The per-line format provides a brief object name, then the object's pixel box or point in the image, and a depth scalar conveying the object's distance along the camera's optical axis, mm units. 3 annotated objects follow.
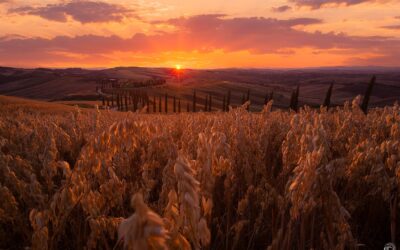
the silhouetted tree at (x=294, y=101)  56706
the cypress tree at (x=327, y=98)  49781
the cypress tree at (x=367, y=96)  42525
